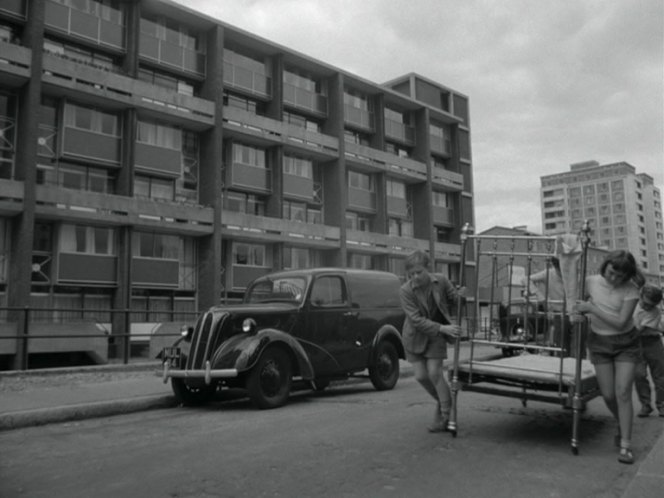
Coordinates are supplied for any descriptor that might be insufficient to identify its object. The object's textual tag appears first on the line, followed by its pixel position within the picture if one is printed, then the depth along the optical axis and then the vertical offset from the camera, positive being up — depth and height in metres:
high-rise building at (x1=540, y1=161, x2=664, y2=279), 140.00 +22.22
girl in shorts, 5.05 -0.33
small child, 7.48 -0.65
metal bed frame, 5.34 -0.74
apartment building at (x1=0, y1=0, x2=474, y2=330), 25.44 +7.29
